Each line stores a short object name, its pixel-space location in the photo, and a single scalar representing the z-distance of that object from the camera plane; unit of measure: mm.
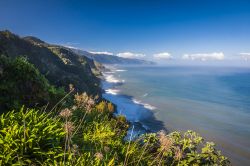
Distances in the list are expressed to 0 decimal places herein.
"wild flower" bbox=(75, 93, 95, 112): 5240
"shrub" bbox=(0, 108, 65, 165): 3355
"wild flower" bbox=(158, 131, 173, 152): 3188
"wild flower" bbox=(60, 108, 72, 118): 3448
